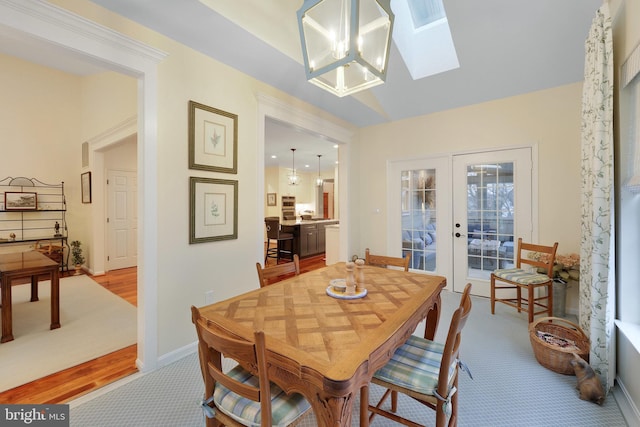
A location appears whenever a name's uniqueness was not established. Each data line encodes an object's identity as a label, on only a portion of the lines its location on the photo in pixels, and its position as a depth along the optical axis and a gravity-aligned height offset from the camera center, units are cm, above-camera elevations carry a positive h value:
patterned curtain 184 +0
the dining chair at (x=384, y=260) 234 -43
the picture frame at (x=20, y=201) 474 +22
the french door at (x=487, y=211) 343 +2
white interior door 535 -14
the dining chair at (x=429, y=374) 113 -77
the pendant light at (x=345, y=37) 139 +98
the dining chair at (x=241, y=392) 90 -72
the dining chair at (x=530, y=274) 279 -69
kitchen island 647 -60
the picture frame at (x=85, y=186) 514 +52
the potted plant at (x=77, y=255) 522 -84
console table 254 -61
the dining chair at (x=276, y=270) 190 -43
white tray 154 -48
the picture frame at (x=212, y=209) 238 +3
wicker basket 201 -106
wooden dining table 90 -51
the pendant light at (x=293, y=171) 811 +151
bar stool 623 -57
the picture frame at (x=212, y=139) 237 +69
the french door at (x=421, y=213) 397 -1
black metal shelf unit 477 -1
